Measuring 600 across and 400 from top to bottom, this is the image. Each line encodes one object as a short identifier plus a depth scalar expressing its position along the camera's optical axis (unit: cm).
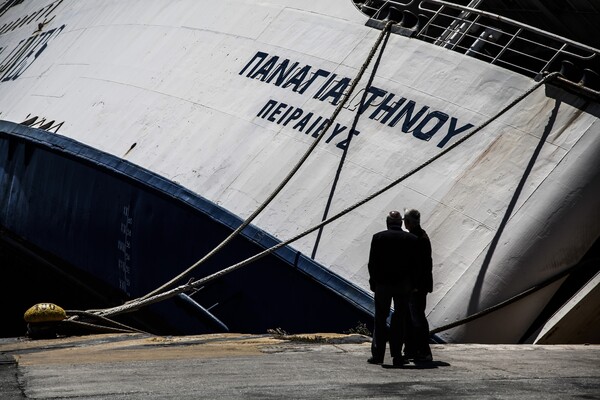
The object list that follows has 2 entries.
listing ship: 1470
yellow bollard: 1547
